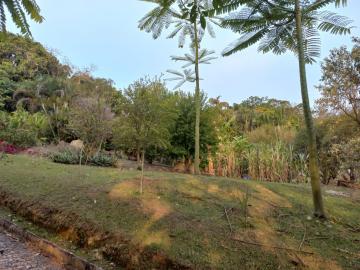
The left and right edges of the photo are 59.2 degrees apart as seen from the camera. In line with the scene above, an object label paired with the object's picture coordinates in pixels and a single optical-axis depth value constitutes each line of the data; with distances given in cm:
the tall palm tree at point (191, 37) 764
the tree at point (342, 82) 1145
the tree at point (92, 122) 1080
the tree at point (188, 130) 1155
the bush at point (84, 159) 1078
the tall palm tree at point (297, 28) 383
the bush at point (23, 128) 1453
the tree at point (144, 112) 616
